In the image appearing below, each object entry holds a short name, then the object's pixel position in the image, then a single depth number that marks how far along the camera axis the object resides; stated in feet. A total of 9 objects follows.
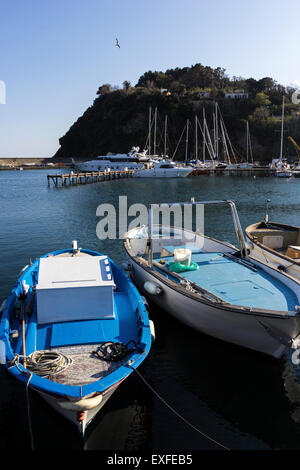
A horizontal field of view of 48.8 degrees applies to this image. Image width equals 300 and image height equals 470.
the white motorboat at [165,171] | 283.79
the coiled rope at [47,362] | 27.20
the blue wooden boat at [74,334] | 25.48
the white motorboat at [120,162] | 314.14
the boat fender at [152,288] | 43.73
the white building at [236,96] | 464.32
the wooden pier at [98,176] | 250.78
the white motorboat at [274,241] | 54.90
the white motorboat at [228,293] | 34.88
